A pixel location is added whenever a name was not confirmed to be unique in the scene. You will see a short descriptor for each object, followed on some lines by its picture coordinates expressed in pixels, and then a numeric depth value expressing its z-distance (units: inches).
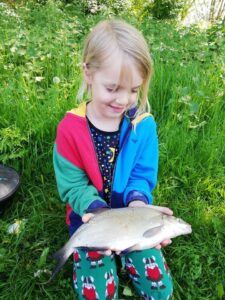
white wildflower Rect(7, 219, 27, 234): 58.1
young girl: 44.7
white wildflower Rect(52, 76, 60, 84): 77.7
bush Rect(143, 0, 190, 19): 206.2
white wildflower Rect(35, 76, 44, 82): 79.5
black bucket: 58.6
